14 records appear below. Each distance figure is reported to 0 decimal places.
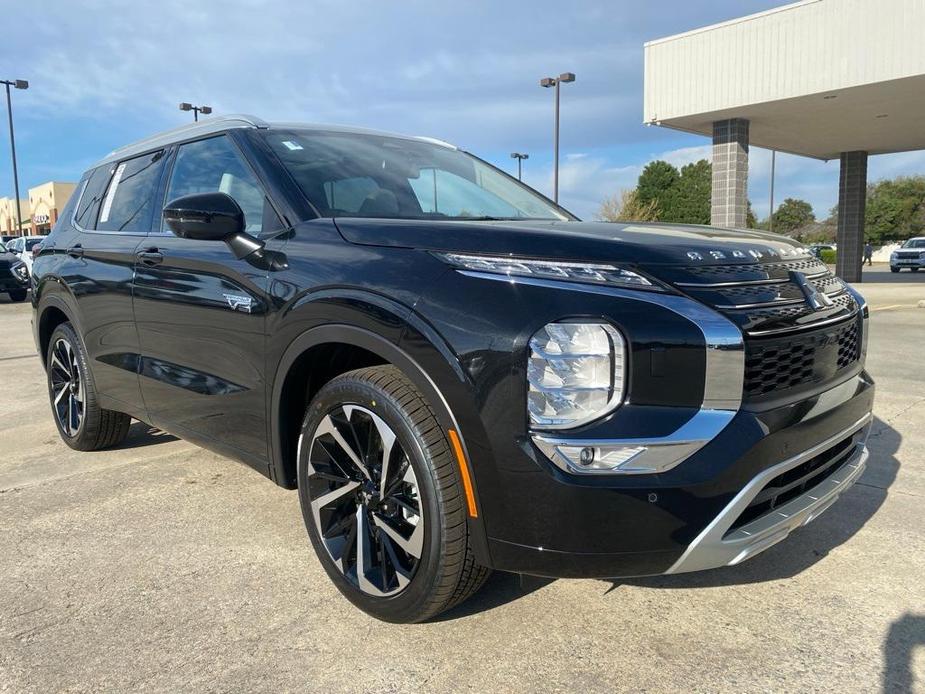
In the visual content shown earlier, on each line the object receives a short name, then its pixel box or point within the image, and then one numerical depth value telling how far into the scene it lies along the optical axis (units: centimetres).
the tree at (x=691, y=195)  5762
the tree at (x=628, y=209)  2736
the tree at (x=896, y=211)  5881
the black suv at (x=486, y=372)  194
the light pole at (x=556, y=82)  2609
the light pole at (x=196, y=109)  2877
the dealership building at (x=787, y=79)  1461
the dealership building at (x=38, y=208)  5416
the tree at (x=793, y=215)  7681
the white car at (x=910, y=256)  3268
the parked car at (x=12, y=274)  1698
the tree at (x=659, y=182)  5888
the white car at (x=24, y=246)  1919
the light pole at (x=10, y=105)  3212
